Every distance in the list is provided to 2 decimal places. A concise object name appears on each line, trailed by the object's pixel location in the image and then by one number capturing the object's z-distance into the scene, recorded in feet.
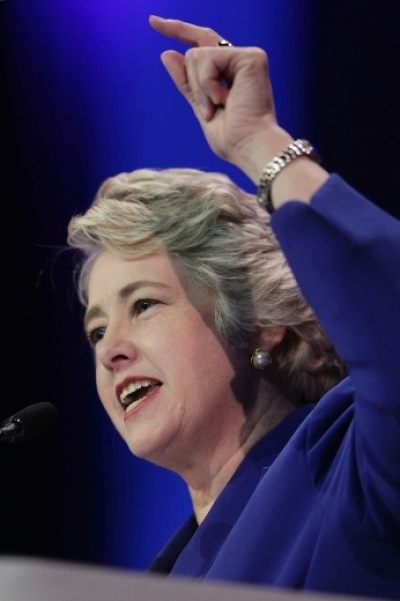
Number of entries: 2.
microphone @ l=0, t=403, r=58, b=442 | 11.49
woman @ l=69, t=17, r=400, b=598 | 10.99
